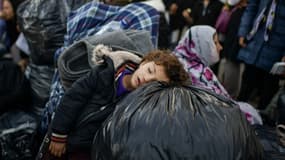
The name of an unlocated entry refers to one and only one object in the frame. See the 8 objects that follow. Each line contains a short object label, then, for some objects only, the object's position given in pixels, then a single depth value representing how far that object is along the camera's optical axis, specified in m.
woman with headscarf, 2.92
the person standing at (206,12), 5.09
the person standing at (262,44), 3.41
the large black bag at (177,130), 1.18
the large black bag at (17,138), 2.72
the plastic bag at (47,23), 2.94
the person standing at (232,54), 4.37
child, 1.80
